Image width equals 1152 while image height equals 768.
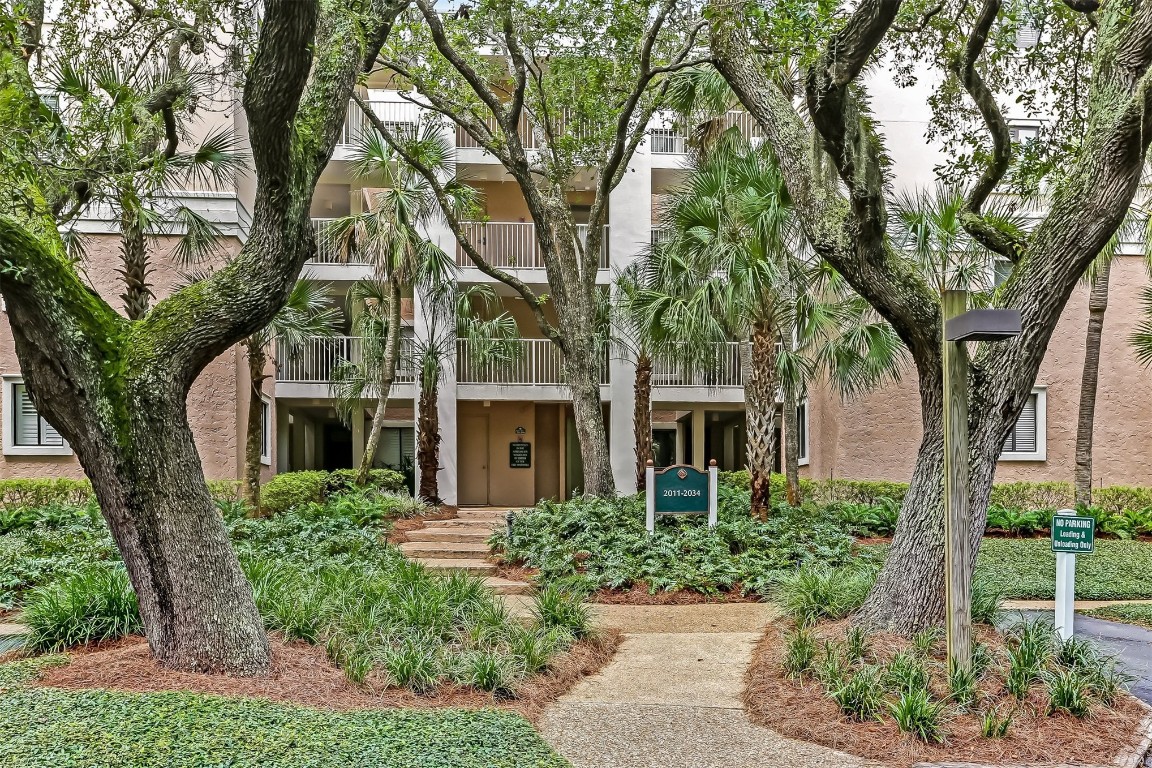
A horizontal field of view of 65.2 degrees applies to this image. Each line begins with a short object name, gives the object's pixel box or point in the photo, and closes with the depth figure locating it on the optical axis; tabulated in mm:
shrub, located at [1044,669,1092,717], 5660
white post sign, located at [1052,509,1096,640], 7051
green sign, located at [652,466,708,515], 12781
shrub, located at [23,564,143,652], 6867
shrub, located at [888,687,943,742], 5367
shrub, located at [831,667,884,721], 5699
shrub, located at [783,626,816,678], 6527
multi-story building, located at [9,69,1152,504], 16469
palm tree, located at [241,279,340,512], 14266
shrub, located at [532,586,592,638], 7938
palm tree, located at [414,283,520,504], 18016
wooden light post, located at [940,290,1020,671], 6047
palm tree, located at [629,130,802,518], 12977
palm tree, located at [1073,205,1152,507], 14227
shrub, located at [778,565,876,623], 7867
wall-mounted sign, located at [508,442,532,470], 22734
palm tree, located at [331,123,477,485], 16547
